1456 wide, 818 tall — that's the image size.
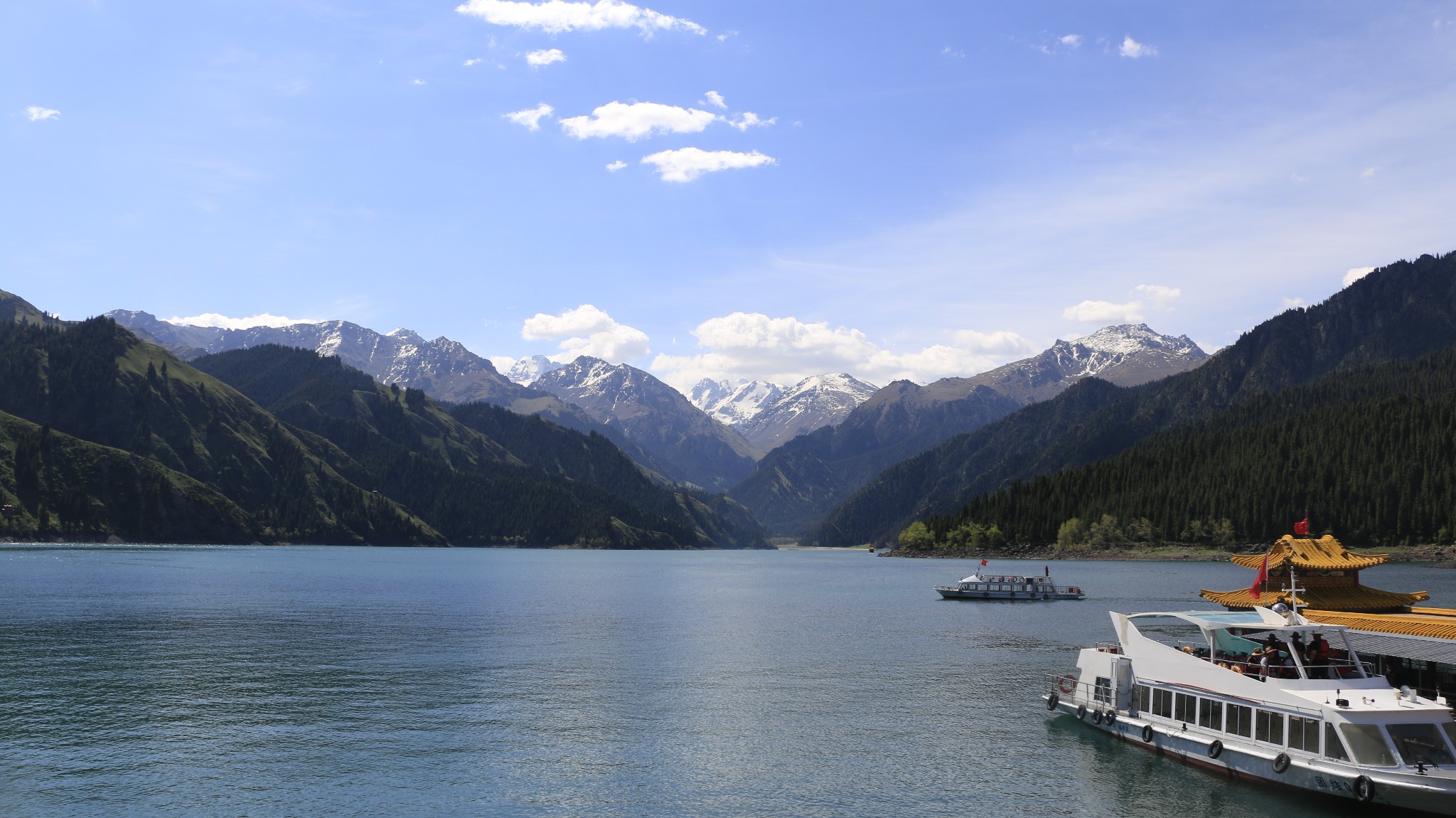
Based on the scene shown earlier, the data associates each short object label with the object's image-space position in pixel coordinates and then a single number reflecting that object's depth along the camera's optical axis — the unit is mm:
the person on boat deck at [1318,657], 49812
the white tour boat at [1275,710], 43062
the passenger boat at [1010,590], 173500
